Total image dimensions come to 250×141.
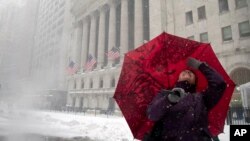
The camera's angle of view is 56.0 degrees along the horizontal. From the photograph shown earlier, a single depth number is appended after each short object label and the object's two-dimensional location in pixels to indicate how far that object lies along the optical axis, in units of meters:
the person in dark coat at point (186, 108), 2.61
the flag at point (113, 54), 34.65
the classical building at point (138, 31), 26.23
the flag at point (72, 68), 48.95
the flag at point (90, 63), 39.23
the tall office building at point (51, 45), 80.19
